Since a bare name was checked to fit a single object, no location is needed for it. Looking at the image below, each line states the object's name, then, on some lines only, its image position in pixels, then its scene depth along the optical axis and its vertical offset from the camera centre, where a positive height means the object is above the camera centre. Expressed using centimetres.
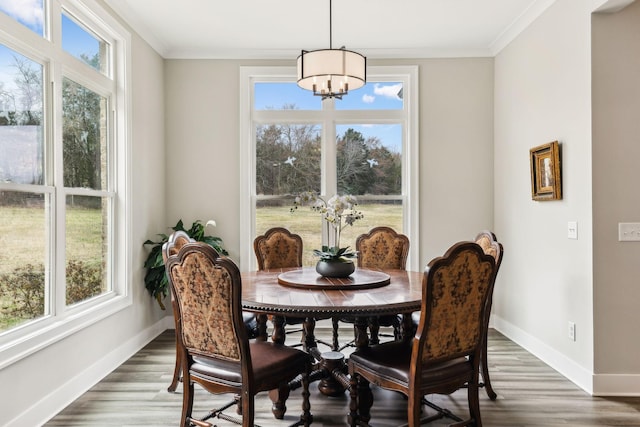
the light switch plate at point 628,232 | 291 -15
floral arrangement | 284 -2
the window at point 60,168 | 242 +29
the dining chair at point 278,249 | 379 -33
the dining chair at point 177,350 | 268 -74
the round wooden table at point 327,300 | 222 -47
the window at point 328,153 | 470 +61
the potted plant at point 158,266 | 401 -49
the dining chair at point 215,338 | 199 -59
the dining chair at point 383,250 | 391 -34
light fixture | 274 +86
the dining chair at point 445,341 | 200 -61
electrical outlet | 316 -86
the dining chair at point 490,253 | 278 -30
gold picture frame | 330 +29
